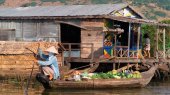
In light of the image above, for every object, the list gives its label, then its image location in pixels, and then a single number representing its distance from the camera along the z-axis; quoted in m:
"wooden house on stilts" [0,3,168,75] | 24.98
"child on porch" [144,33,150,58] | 27.00
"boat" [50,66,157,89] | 21.48
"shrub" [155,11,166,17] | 77.00
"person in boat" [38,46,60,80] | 20.30
